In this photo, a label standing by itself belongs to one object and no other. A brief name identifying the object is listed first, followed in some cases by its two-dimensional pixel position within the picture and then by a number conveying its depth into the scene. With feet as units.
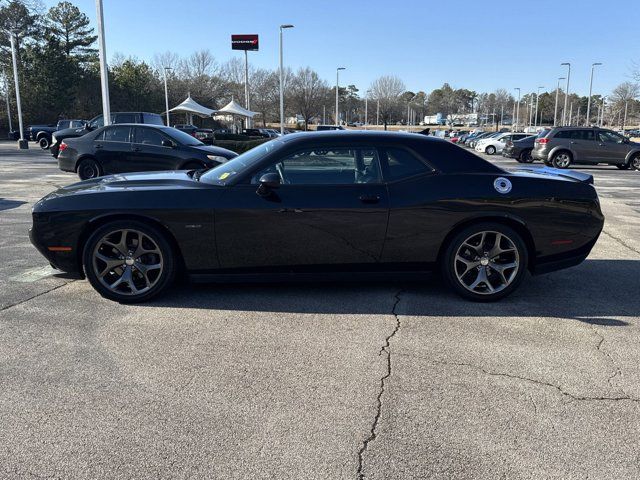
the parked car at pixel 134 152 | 38.32
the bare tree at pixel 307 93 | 247.70
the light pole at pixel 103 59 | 63.62
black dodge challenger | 14.79
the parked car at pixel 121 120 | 67.46
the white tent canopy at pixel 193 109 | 139.39
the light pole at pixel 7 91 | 176.08
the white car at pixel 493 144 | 108.99
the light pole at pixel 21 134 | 105.09
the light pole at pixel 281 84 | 129.33
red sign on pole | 172.14
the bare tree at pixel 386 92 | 313.32
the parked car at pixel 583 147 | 69.41
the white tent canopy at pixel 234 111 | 147.84
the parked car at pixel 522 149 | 81.76
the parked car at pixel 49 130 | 107.14
